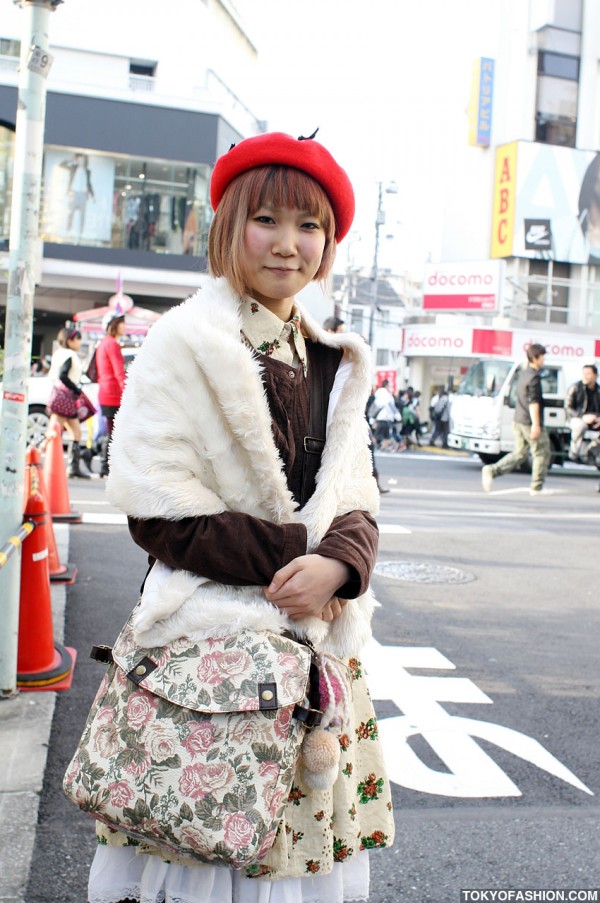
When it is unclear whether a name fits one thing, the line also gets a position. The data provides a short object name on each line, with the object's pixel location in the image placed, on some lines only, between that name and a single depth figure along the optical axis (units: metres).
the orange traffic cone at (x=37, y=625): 3.91
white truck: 17.33
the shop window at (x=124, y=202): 27.09
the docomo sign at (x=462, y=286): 32.09
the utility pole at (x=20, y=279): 3.54
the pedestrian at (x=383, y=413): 20.58
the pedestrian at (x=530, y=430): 11.71
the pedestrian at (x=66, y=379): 10.22
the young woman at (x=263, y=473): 1.58
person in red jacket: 9.91
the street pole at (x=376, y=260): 36.41
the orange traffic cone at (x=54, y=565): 5.61
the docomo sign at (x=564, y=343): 31.78
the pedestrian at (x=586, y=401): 14.05
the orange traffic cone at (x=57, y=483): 7.58
